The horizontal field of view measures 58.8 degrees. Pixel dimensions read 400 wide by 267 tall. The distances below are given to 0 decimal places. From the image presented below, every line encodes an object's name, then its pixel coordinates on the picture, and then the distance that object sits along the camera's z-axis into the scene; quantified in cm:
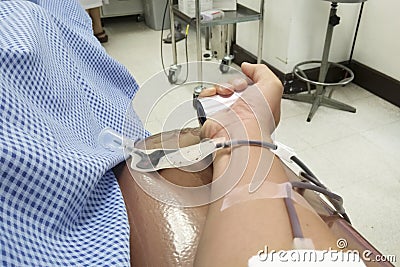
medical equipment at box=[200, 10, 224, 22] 180
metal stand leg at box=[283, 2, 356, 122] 167
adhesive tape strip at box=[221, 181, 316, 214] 48
